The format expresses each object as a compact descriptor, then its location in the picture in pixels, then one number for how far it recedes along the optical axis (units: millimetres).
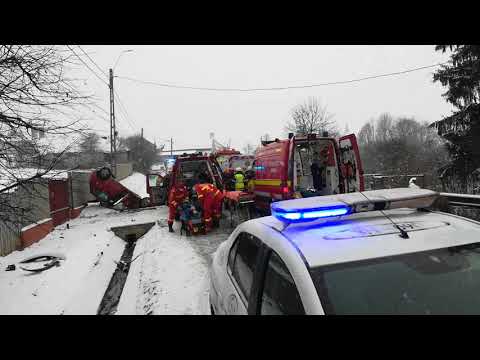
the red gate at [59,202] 11844
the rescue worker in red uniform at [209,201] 9367
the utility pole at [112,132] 19878
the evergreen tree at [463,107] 13703
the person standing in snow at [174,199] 9781
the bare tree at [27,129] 4992
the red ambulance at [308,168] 8078
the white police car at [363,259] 1630
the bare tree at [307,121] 32594
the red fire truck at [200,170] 11258
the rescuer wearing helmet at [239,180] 12188
